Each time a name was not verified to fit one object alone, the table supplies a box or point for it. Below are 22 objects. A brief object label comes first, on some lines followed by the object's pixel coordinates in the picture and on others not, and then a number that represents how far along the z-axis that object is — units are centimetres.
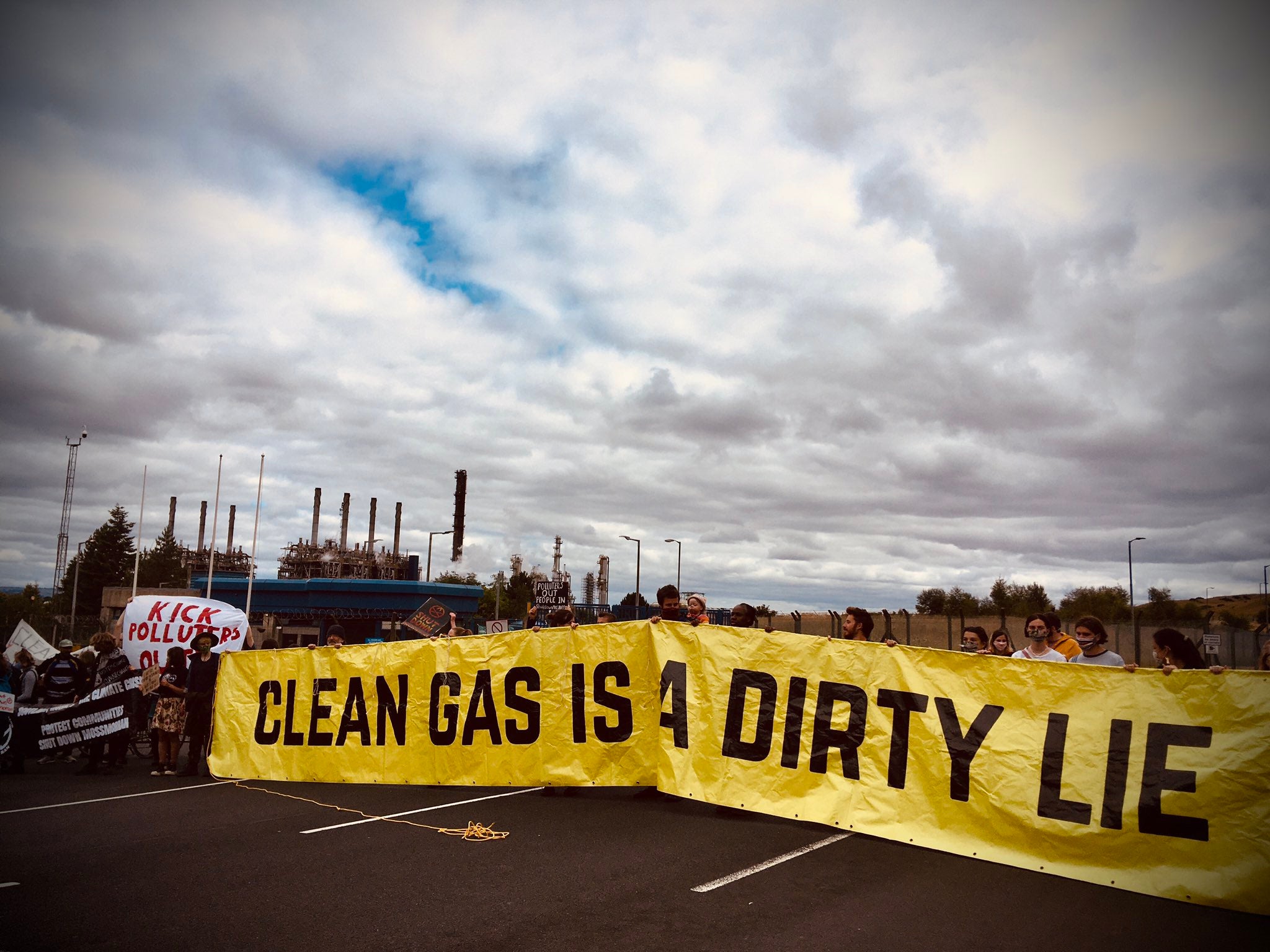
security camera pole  5694
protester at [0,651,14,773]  1271
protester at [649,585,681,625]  1030
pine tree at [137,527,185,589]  9494
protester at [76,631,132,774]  1280
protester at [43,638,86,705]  1397
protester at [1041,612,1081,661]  959
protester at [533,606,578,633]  1119
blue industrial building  6166
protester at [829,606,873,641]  964
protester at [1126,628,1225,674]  776
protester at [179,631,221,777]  1182
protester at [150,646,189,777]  1177
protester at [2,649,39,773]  1329
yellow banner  649
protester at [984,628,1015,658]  1134
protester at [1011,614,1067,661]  928
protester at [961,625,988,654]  1075
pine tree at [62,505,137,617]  8562
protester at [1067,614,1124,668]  847
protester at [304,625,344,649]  1183
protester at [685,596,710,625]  1071
